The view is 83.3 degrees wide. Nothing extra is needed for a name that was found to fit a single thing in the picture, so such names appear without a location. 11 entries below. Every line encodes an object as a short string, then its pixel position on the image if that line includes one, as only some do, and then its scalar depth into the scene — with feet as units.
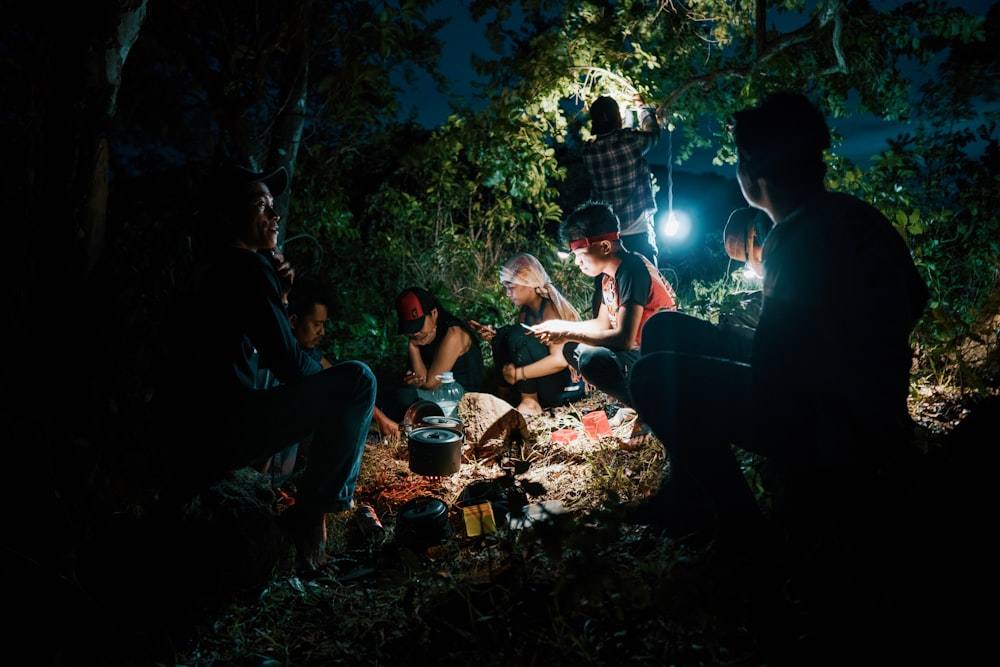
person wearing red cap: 16.92
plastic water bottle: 16.46
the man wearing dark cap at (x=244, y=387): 8.71
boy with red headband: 12.77
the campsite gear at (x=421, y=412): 15.05
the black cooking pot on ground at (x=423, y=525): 9.60
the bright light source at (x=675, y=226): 20.31
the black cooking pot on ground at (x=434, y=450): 12.34
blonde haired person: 16.93
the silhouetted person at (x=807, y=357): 5.86
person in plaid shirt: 19.45
